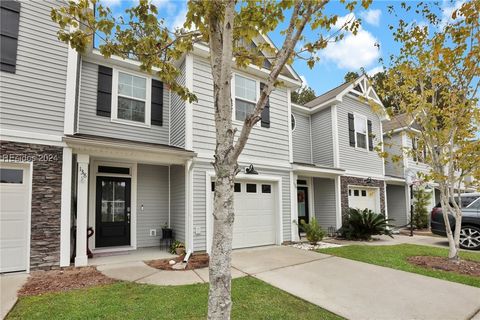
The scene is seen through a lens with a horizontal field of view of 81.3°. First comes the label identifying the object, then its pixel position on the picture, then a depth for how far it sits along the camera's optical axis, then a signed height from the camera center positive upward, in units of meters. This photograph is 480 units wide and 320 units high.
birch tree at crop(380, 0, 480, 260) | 6.34 +2.36
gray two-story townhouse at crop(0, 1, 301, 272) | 5.92 +0.84
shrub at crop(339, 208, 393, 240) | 10.49 -1.53
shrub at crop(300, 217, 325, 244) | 9.20 -1.53
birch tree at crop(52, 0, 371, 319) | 2.61 +1.88
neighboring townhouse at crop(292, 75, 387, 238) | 11.61 +1.34
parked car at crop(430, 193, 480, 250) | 9.05 -1.29
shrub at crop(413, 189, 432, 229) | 14.55 -1.28
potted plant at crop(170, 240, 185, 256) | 7.54 -1.66
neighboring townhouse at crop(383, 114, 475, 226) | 15.30 -0.06
